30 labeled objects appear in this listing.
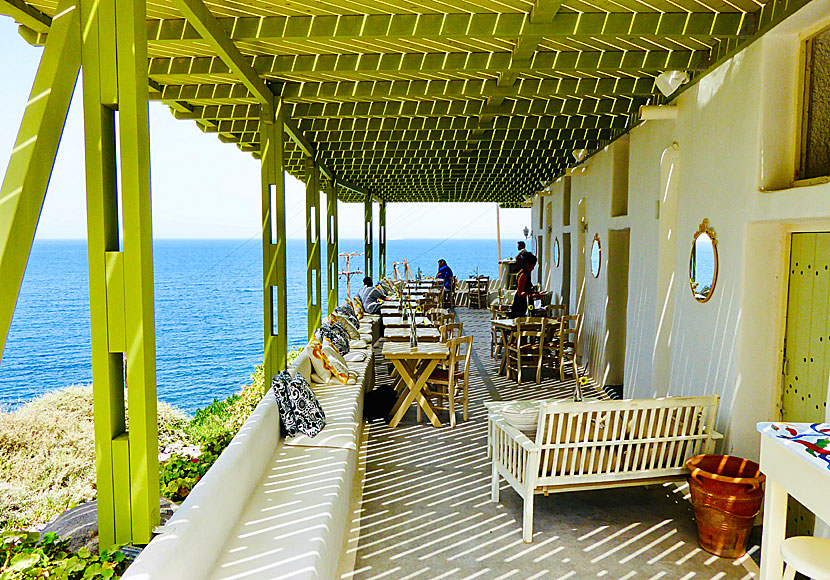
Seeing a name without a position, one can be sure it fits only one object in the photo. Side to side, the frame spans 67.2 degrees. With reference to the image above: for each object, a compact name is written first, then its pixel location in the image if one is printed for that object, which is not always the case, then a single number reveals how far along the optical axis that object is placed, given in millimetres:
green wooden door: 3648
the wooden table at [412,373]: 6504
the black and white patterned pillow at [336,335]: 7645
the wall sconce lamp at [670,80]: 4953
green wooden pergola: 2383
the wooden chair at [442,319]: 9611
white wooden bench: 4055
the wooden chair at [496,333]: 10447
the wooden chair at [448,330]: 7938
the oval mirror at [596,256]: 8617
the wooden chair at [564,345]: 8539
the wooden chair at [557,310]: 10082
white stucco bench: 2533
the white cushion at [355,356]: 7562
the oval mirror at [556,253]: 12492
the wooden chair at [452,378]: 6488
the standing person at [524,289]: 10000
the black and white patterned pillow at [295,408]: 4676
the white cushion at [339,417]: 4617
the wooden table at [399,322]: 9570
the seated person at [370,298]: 12547
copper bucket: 3729
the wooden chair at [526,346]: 8484
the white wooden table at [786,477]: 2463
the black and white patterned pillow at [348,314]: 9656
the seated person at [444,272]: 17297
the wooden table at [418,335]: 8188
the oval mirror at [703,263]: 4728
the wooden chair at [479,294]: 19094
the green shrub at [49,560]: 2186
